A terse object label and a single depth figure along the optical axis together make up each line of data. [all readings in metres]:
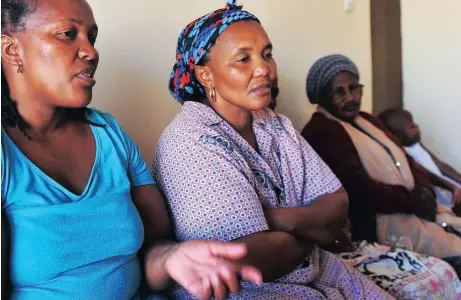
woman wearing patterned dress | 1.22
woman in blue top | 0.96
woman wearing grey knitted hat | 1.93
